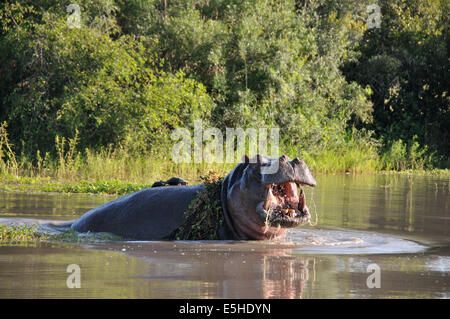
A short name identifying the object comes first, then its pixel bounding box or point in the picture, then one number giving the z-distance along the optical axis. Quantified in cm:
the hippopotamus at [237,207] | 1344
